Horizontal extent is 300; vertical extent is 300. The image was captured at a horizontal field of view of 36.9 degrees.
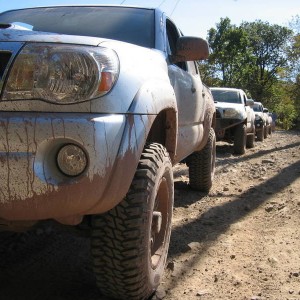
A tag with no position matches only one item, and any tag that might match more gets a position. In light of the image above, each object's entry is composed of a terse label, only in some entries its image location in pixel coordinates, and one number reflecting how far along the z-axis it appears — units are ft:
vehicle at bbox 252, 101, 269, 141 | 52.75
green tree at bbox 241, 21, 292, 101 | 157.58
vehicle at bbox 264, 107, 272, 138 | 62.81
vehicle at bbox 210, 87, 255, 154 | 32.43
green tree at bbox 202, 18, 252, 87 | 114.42
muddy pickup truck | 6.25
